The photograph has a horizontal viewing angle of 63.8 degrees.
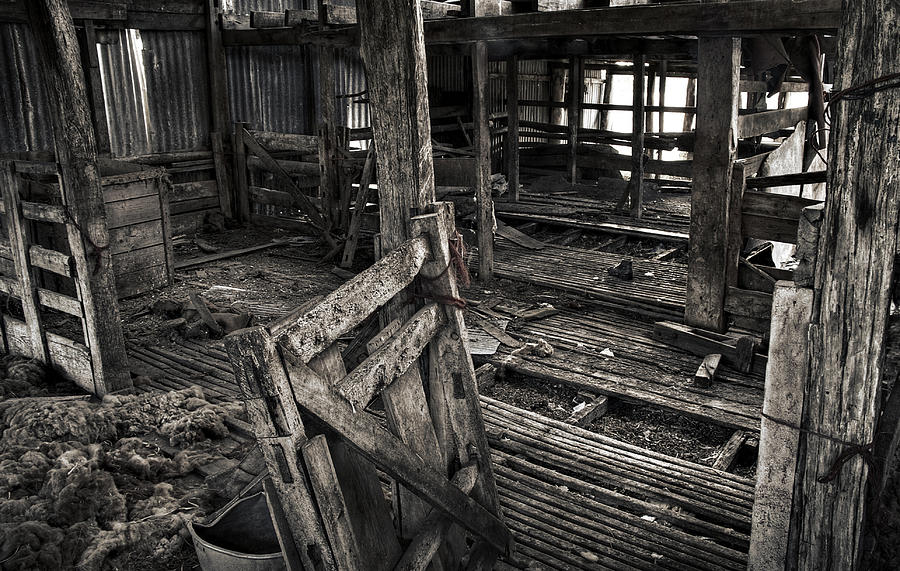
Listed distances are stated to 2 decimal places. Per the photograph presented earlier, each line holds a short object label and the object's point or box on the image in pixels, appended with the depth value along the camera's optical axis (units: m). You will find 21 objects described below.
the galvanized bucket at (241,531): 3.62
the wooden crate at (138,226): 8.02
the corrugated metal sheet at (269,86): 12.46
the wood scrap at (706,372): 6.09
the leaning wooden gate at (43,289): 5.75
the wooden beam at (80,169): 5.42
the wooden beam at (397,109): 3.40
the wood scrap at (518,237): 10.60
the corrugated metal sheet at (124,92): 10.92
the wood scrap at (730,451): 4.91
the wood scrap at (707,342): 6.29
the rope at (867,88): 2.58
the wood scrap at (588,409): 5.58
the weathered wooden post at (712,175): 6.57
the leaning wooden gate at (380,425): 2.55
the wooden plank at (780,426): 2.98
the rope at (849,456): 2.91
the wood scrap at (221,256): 9.93
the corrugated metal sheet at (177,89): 11.52
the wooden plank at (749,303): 6.53
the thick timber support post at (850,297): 2.65
